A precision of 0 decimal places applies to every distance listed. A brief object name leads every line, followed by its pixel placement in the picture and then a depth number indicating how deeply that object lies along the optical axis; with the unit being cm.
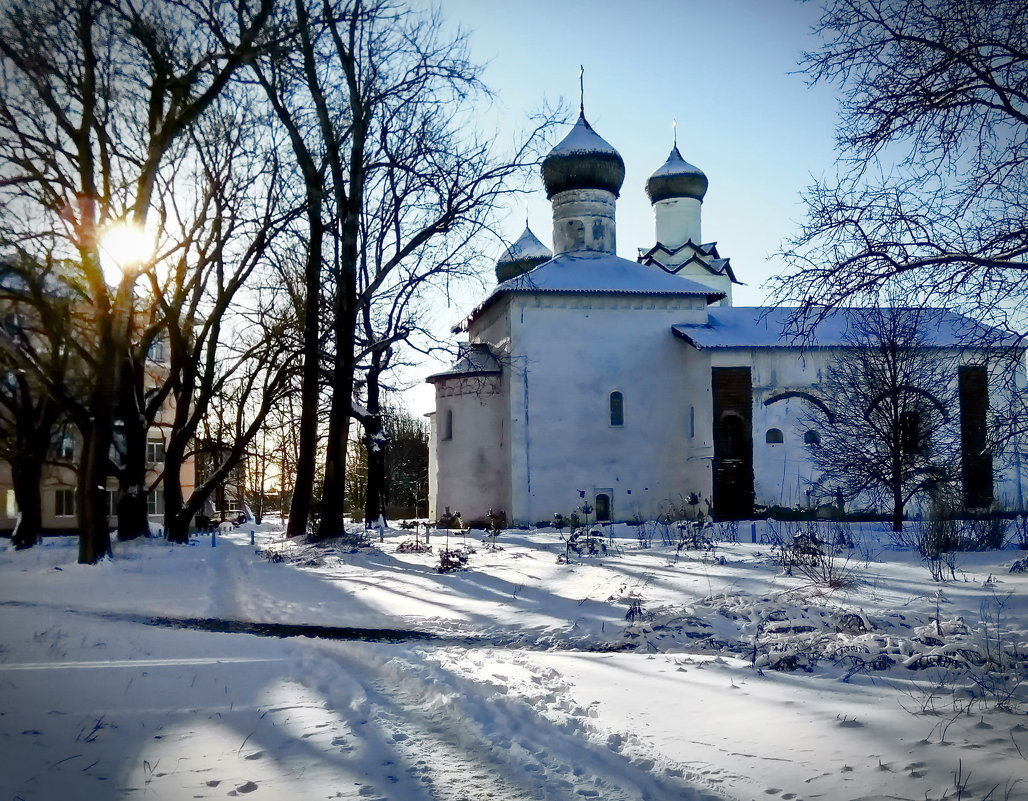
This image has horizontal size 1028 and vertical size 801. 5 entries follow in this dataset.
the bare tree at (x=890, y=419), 1880
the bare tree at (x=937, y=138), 948
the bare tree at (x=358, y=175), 1817
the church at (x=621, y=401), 2872
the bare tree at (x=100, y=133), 1223
